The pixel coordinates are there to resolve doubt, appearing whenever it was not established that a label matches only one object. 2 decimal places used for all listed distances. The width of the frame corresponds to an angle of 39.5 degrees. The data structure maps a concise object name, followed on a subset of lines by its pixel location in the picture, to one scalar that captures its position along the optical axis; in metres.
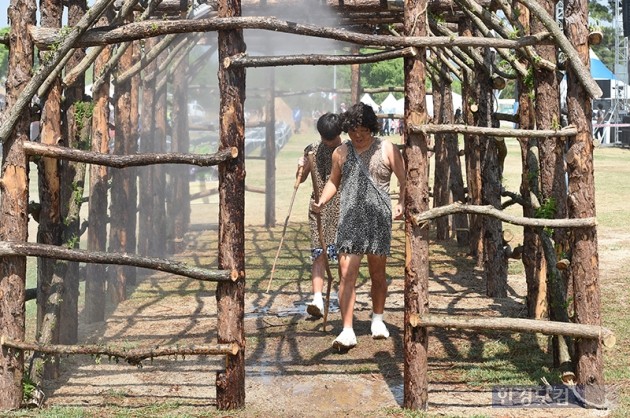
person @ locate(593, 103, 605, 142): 39.25
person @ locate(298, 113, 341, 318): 8.11
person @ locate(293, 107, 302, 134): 57.68
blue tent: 38.42
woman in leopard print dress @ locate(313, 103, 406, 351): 6.88
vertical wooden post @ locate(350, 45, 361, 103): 16.00
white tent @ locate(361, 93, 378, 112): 49.55
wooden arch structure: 5.47
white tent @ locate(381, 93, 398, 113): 55.53
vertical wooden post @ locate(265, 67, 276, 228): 15.87
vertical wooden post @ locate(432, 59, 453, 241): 12.70
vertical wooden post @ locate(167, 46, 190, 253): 13.99
